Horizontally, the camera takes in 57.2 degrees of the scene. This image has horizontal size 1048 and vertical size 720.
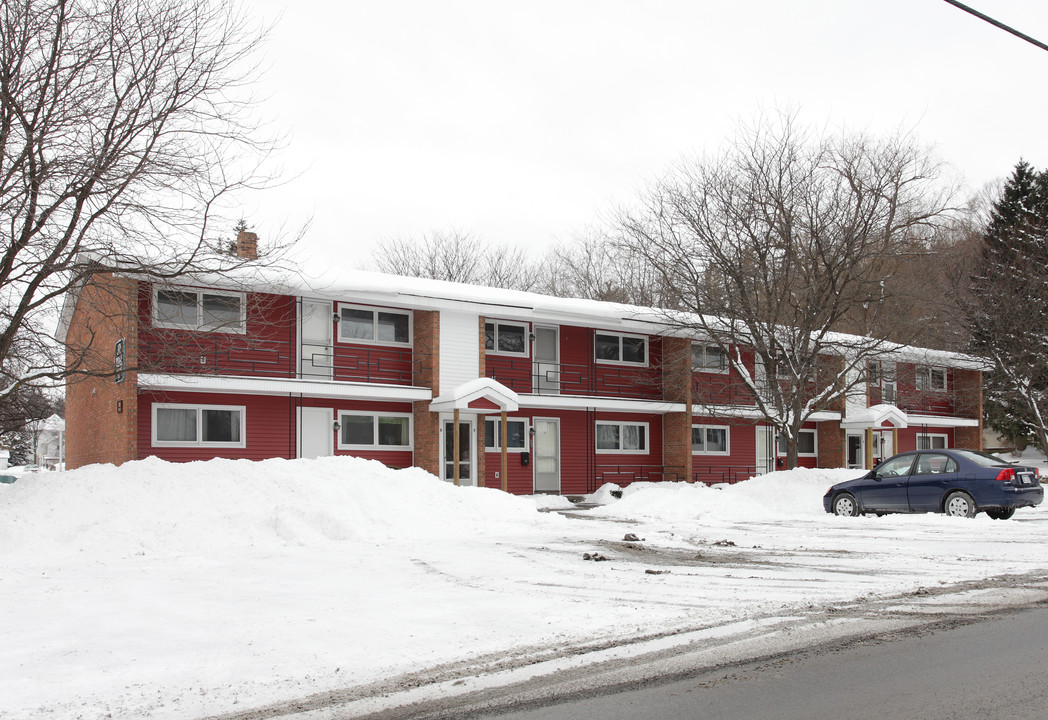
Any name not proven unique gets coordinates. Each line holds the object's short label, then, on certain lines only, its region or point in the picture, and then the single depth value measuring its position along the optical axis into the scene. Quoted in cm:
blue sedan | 1802
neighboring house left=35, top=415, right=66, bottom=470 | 6250
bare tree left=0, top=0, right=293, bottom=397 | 1438
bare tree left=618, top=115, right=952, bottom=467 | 2666
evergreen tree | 3538
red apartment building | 2292
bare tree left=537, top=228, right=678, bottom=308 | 5103
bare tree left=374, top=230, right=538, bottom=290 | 5678
